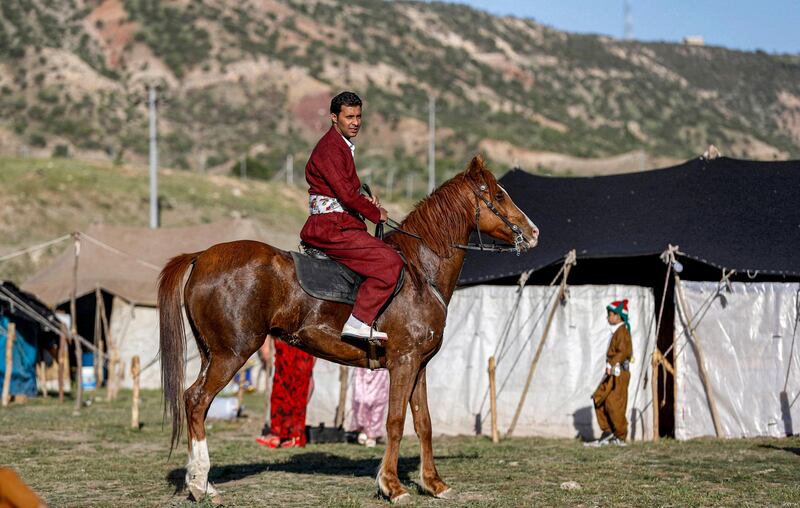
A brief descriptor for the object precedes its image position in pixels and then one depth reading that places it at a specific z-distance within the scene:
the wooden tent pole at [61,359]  19.73
